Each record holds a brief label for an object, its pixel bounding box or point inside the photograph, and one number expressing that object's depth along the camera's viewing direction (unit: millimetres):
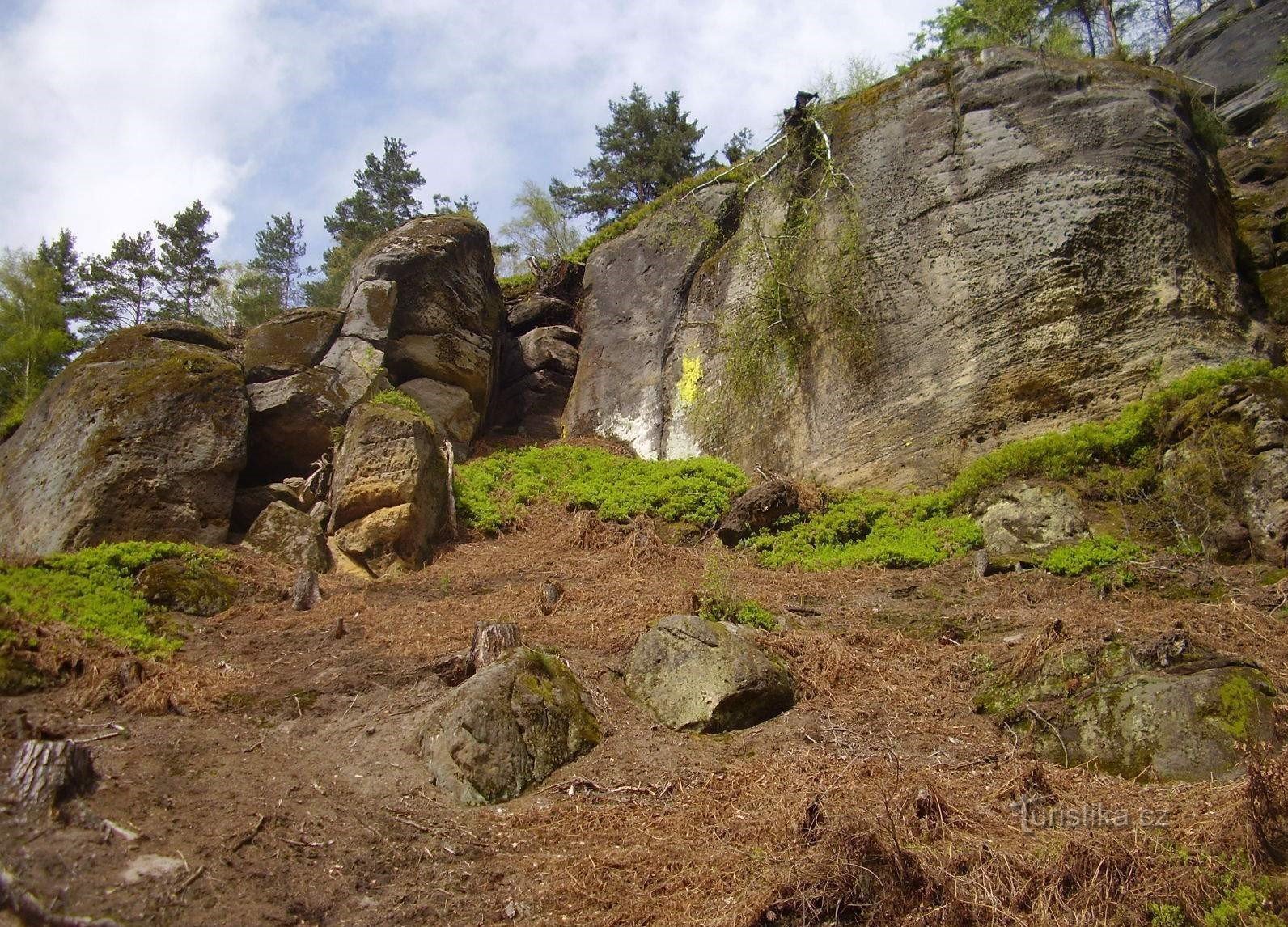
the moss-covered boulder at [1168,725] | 4793
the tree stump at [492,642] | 7121
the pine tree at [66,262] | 29328
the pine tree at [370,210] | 32125
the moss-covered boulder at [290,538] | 11672
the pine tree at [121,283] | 29438
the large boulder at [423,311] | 15531
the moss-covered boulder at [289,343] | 14117
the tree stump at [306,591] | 9758
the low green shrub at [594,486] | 13430
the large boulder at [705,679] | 6508
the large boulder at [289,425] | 13648
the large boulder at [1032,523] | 9695
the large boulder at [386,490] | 11914
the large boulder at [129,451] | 10984
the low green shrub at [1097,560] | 8266
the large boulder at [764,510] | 12227
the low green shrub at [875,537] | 10492
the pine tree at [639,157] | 28547
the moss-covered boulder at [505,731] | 5637
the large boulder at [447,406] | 16219
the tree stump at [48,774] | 4445
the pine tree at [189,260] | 32750
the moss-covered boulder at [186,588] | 9102
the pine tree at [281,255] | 39281
